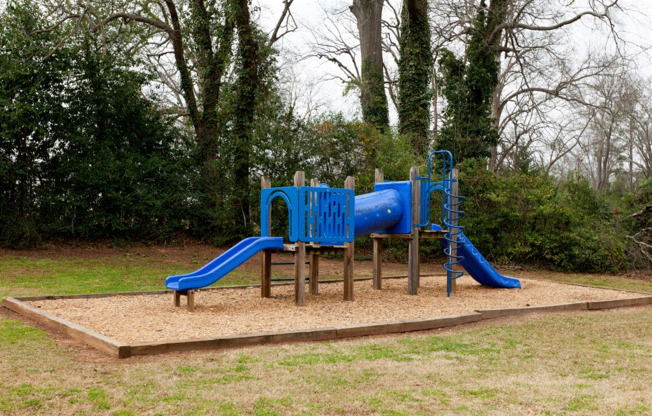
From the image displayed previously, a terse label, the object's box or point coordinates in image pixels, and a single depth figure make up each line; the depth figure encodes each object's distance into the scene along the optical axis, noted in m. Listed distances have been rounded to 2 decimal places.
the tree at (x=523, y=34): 21.72
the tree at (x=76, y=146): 16.22
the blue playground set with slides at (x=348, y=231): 9.12
